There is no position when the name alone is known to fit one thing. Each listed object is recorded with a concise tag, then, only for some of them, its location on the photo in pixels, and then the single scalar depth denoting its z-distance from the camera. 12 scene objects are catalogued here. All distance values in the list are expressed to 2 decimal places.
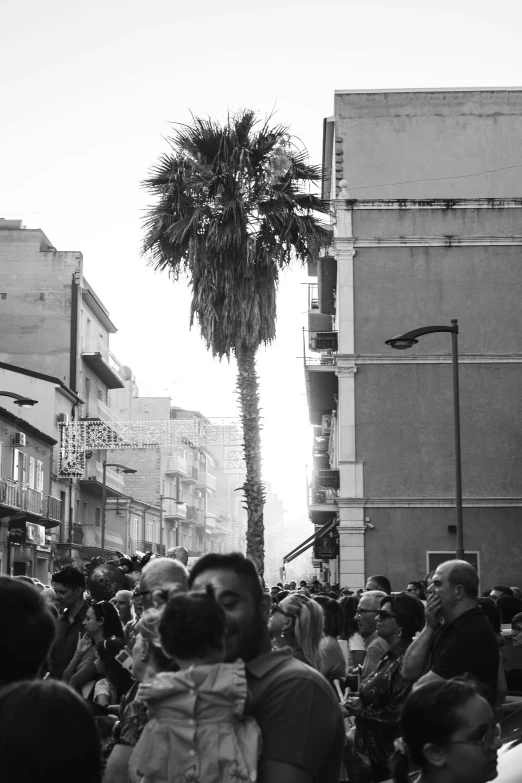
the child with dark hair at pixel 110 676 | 7.40
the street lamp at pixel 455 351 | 20.09
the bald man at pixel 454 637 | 6.31
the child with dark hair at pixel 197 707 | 3.35
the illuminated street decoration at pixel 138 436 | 47.78
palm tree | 24.73
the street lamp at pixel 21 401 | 26.92
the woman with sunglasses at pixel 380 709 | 7.27
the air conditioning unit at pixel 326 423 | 41.88
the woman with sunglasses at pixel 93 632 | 8.08
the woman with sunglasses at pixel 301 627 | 7.15
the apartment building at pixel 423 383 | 28.67
